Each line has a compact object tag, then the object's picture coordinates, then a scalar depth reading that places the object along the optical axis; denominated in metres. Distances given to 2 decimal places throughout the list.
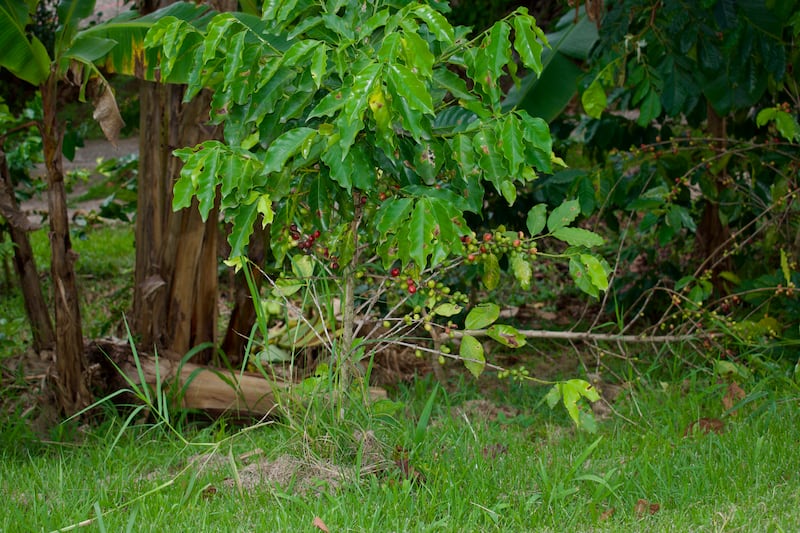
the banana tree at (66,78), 7.86
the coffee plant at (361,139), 5.32
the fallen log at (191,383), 8.72
